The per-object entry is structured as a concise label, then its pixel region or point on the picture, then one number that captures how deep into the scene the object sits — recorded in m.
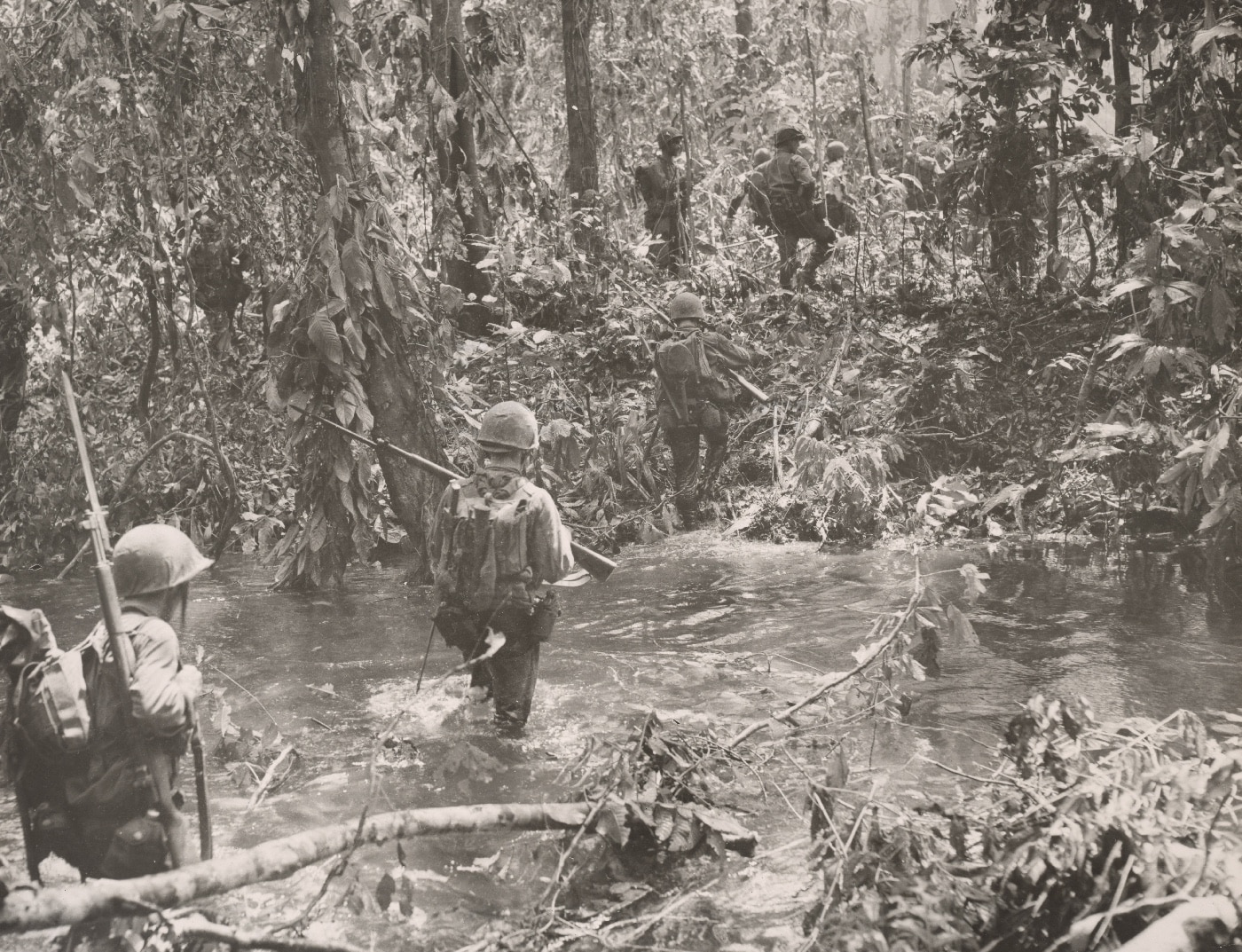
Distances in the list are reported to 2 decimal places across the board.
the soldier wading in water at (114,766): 3.62
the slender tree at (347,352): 8.64
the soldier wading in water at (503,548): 6.01
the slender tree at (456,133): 10.41
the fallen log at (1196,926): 3.19
